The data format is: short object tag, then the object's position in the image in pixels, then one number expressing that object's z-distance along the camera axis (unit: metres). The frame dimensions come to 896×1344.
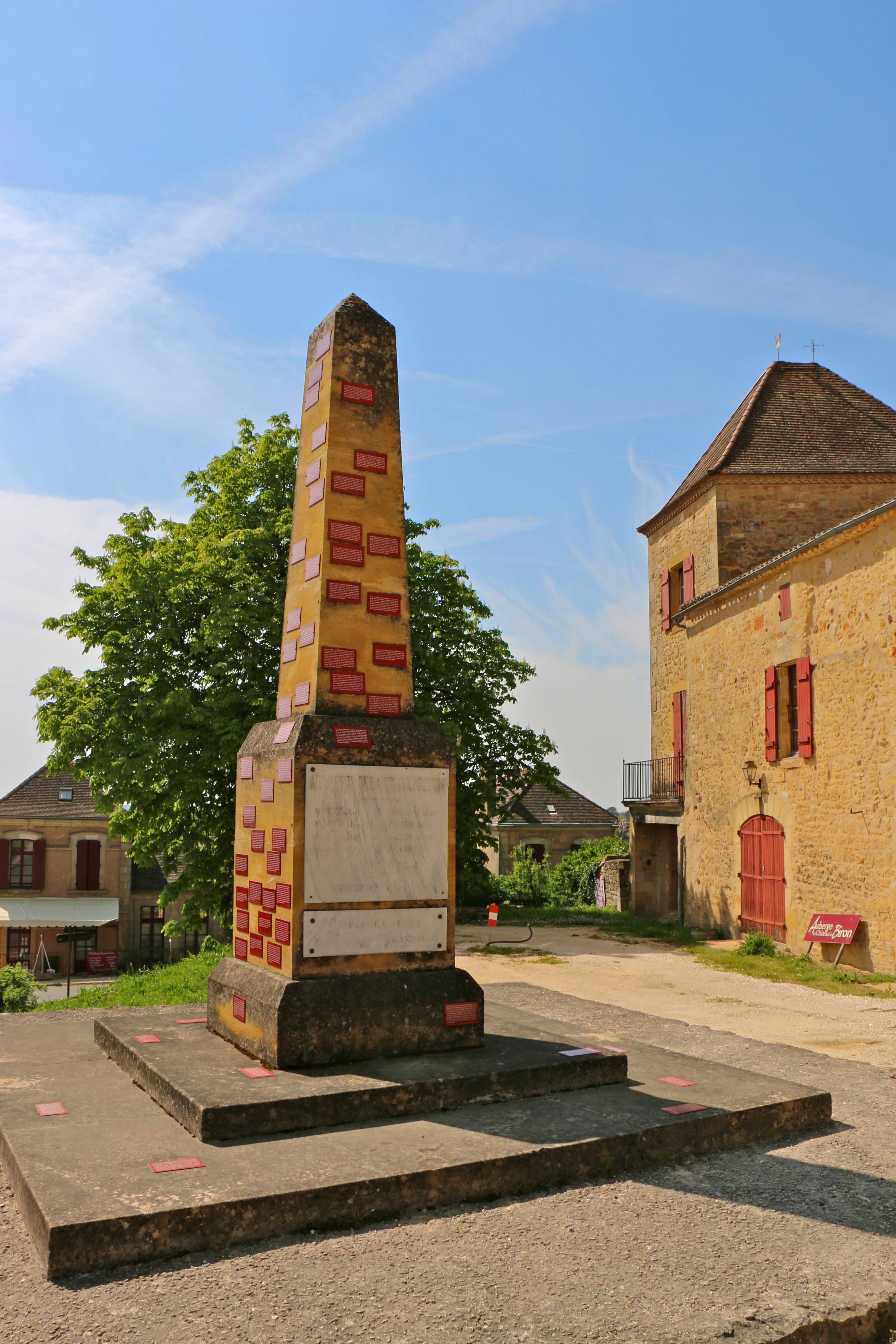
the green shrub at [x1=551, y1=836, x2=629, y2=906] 28.12
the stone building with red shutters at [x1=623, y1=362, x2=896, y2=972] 12.95
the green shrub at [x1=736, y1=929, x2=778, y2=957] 15.16
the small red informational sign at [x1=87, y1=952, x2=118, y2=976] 35.88
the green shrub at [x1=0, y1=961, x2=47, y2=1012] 11.65
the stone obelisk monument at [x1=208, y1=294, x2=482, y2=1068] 5.07
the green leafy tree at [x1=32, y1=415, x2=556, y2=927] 15.44
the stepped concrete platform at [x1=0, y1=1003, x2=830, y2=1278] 3.36
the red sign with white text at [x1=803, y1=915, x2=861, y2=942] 13.06
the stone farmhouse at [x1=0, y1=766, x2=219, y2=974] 35.44
